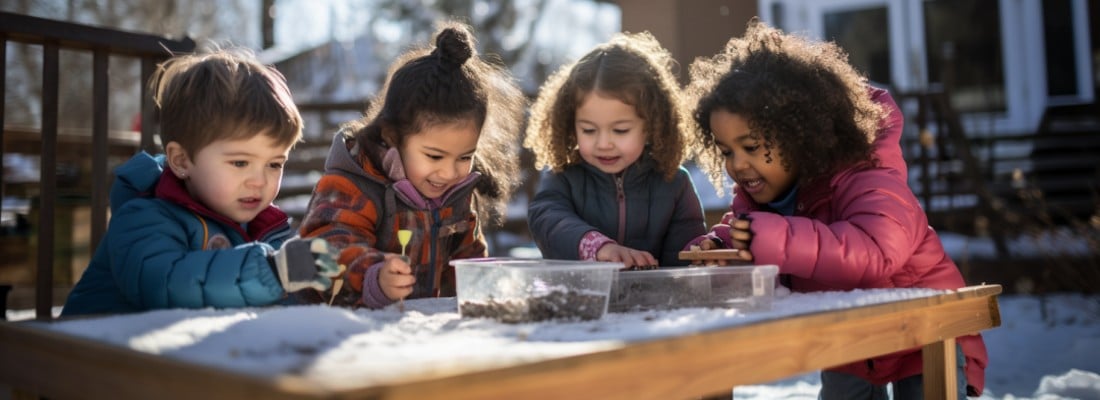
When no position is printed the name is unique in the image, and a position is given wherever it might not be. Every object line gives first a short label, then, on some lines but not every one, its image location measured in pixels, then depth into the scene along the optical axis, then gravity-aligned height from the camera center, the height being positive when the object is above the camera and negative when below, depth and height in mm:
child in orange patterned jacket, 2391 +204
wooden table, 947 -164
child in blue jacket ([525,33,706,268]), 2711 +234
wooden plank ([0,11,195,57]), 2869 +707
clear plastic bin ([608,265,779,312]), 1688 -108
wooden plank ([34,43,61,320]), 2848 +240
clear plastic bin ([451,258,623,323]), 1491 -92
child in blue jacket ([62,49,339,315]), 1723 +108
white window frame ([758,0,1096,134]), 9984 +1879
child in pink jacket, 2055 +102
